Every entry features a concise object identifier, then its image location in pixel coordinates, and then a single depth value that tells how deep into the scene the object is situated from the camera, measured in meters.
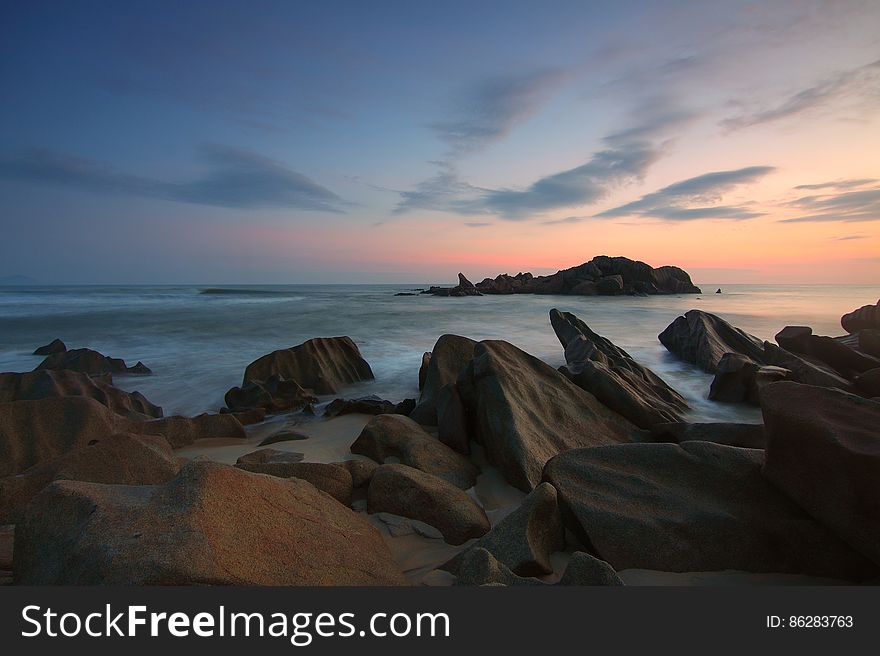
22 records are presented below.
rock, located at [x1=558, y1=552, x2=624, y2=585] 2.02
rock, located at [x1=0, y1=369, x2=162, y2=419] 6.01
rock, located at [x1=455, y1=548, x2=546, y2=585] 2.16
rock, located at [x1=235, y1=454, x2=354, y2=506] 3.23
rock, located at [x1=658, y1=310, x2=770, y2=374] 9.41
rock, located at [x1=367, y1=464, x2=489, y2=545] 2.93
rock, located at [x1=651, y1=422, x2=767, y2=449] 3.80
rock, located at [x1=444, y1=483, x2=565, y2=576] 2.38
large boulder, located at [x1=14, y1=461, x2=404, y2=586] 1.77
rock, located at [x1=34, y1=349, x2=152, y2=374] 8.97
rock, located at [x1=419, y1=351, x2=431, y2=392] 7.59
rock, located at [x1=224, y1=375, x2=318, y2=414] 6.63
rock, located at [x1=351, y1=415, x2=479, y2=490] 3.90
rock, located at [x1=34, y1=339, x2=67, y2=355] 11.30
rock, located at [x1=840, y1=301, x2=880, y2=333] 12.71
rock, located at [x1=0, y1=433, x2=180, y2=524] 3.16
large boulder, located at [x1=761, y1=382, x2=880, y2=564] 2.26
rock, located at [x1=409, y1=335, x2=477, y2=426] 5.43
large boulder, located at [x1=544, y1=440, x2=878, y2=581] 2.46
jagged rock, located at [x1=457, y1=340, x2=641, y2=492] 3.85
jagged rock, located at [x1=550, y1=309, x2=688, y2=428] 5.11
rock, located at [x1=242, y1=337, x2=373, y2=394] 7.72
